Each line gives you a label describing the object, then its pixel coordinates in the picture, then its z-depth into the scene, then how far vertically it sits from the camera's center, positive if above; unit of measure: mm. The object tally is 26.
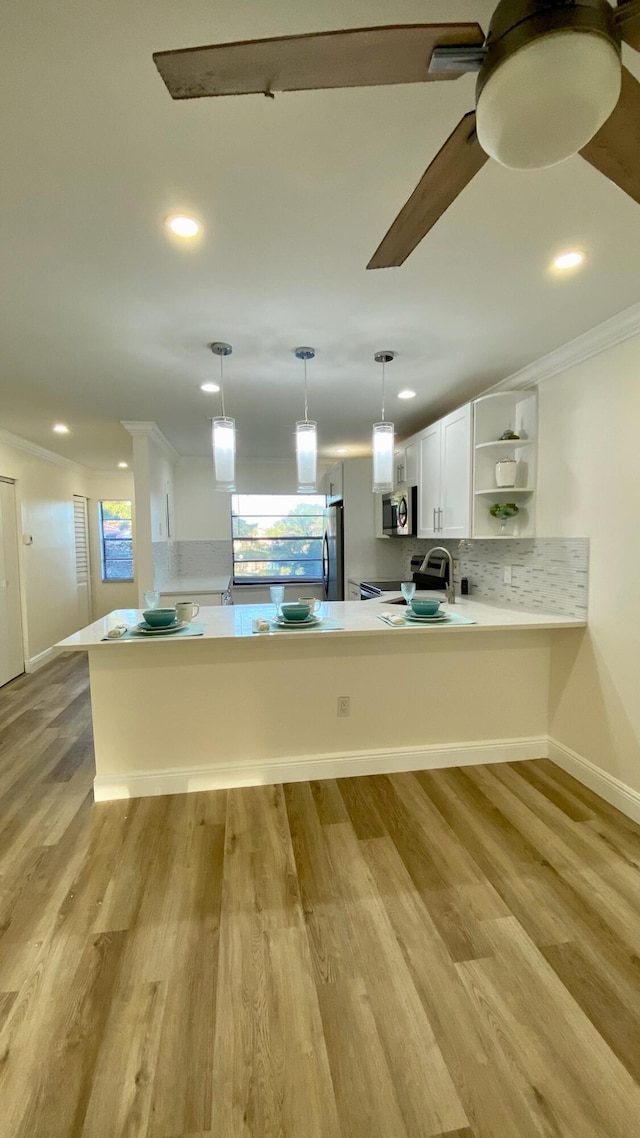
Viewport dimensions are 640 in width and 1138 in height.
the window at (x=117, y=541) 6766 -73
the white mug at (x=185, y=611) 2430 -401
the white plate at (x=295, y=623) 2346 -455
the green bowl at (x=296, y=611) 2389 -399
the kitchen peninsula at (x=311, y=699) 2324 -883
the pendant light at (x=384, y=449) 2484 +463
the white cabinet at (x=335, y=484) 4859 +563
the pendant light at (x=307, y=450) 2371 +447
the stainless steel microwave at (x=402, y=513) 4016 +195
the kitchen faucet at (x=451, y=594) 3061 -401
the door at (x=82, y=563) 6199 -370
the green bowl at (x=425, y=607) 2467 -392
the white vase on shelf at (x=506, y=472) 2723 +362
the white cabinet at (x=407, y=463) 4023 +651
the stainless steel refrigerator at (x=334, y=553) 4844 -205
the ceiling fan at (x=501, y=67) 658 +730
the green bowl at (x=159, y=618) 2264 -403
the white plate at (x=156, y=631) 2244 -464
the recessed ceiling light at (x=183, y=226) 1423 +975
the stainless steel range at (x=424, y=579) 3891 -401
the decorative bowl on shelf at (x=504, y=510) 2830 +143
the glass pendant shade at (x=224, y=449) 2330 +442
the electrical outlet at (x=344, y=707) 2500 -936
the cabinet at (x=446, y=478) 3035 +409
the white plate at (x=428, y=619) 2432 -453
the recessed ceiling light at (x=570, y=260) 1640 +988
